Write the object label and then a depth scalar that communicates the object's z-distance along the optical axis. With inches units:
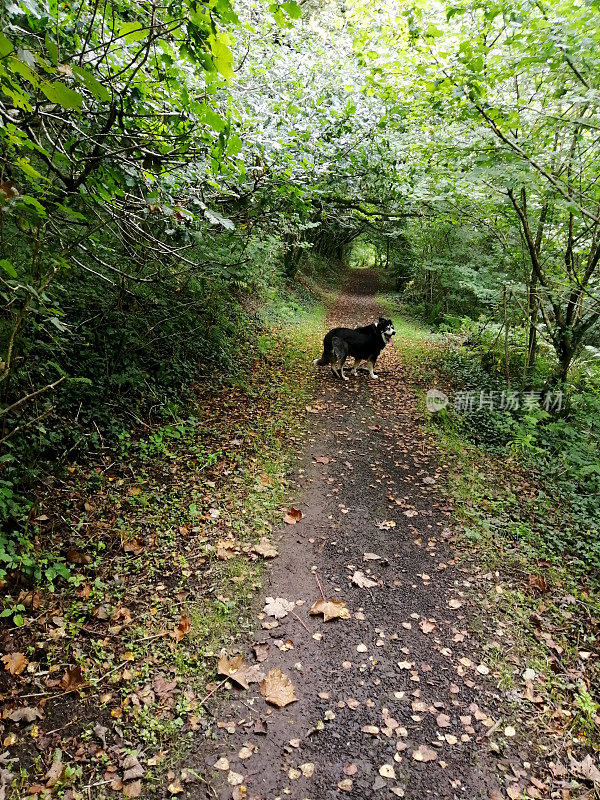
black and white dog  390.9
